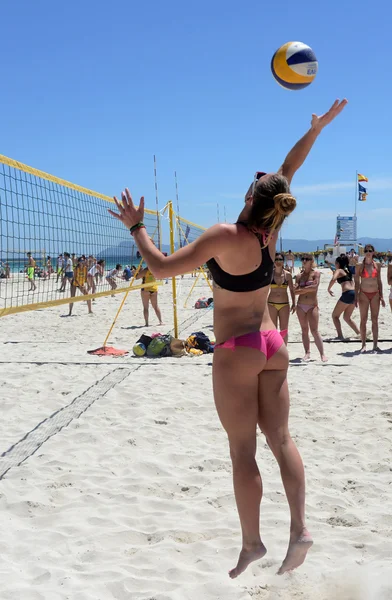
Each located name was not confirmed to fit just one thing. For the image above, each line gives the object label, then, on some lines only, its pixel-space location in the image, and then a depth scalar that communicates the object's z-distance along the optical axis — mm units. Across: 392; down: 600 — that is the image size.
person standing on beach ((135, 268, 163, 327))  10325
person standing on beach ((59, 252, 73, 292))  14159
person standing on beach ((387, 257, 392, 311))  8158
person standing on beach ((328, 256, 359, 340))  8891
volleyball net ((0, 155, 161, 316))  4898
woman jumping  2115
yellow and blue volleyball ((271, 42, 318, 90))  3336
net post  8867
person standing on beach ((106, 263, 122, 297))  16294
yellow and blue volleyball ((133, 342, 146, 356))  7988
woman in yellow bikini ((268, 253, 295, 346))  7584
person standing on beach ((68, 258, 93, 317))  12844
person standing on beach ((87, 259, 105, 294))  14254
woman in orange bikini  8023
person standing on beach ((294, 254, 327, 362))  7578
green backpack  7957
